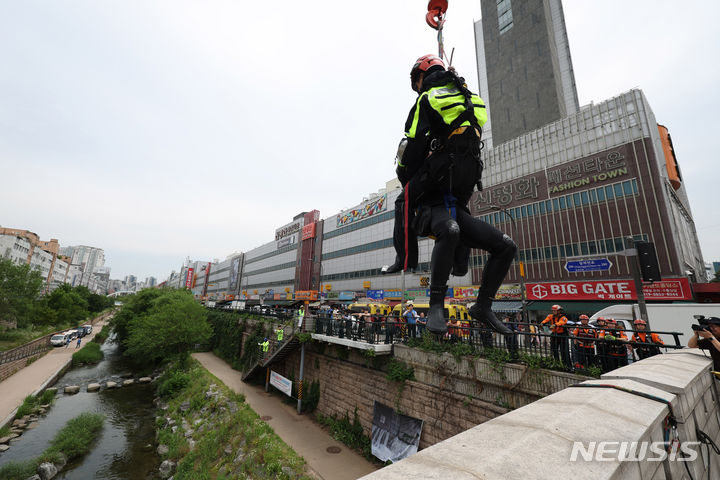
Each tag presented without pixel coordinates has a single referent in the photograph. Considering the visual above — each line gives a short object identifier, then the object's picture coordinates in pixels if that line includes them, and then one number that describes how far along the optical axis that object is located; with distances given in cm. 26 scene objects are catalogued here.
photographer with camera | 373
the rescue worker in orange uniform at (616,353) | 562
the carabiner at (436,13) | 559
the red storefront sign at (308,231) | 5388
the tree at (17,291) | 3148
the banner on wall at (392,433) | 925
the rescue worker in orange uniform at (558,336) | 650
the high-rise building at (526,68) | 4372
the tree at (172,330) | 2533
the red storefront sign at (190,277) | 12319
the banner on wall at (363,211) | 4119
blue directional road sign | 2487
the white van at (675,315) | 1066
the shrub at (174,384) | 2175
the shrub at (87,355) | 3041
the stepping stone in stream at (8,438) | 1485
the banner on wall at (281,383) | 1616
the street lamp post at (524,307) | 1330
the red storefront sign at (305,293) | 4732
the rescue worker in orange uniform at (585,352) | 632
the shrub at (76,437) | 1420
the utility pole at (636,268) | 814
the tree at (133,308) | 3684
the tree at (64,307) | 4600
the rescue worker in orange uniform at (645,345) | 560
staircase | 1612
